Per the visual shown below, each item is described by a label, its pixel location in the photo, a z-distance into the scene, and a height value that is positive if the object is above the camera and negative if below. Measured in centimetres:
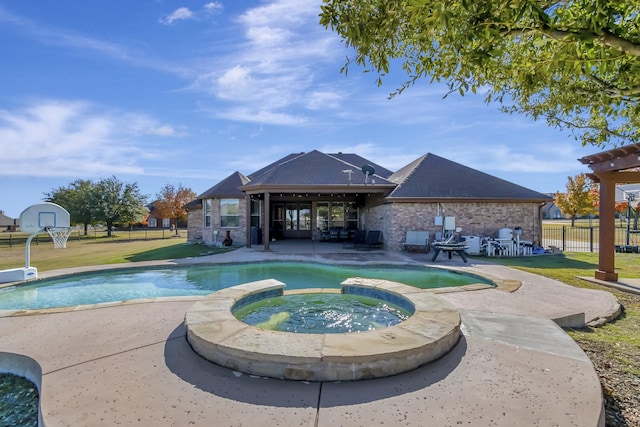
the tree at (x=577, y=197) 3016 +144
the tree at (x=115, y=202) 3291 +104
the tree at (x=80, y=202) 3297 +99
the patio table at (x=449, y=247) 1123 -132
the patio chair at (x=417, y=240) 1364 -125
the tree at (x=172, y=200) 3494 +130
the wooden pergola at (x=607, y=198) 783 +35
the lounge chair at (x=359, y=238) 1561 -135
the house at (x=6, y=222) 6214 -245
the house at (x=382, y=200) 1434 +59
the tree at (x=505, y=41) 248 +177
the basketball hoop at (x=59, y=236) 999 -89
